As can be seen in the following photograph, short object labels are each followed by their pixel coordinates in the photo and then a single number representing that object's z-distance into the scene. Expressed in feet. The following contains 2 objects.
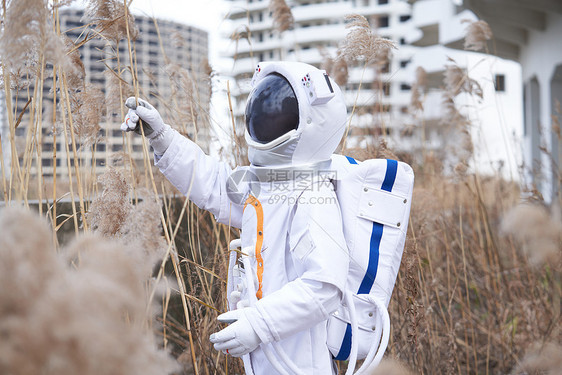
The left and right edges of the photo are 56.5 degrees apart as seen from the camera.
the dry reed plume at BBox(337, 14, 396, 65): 4.99
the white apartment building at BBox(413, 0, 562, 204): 19.83
